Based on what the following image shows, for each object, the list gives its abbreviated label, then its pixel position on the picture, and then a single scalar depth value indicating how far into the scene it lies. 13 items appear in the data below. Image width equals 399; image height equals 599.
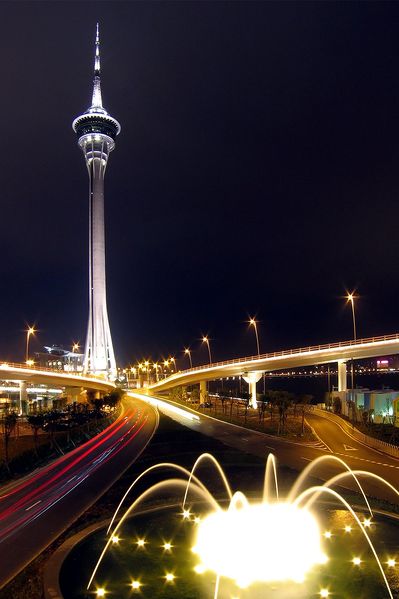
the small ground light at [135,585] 14.95
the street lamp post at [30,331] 86.75
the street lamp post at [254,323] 79.29
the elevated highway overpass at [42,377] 75.38
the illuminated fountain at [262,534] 15.96
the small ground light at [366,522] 20.36
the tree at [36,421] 42.84
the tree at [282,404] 48.83
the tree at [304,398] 58.60
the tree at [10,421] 39.75
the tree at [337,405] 63.38
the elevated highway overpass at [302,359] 58.58
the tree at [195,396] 111.79
